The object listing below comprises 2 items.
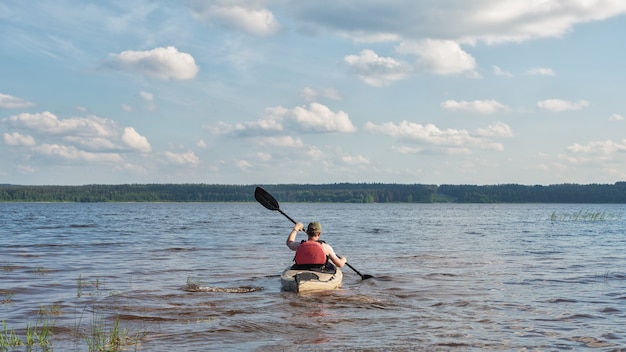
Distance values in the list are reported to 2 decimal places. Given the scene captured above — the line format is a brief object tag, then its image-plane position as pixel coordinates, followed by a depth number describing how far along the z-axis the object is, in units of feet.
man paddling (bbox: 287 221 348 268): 51.75
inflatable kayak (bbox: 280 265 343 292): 50.42
